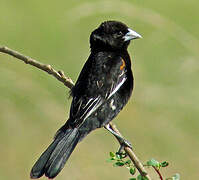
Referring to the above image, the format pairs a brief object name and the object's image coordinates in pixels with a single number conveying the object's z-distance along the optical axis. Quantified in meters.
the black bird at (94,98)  8.16
